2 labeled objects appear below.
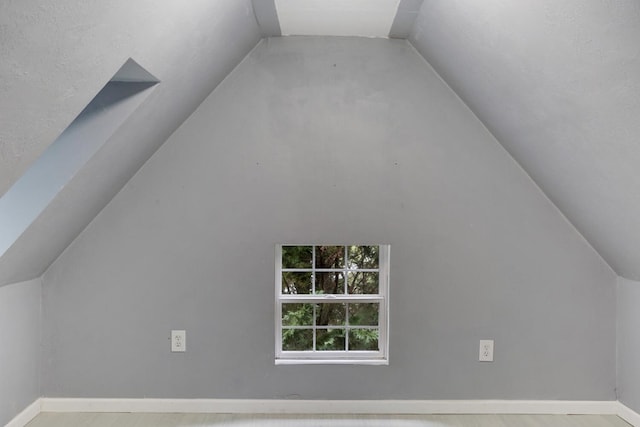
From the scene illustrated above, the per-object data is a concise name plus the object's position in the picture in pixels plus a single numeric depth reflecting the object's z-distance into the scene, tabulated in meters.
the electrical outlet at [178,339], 3.12
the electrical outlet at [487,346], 3.13
